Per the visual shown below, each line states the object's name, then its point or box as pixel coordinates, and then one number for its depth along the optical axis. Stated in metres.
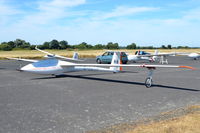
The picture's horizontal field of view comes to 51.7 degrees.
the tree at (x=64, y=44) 132.12
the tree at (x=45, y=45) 119.52
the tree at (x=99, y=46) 149.12
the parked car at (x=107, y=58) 29.76
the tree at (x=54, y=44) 125.00
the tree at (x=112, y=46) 152.73
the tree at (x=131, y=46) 165.25
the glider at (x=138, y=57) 32.81
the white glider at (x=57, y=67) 14.03
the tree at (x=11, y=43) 129.43
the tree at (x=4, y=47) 105.84
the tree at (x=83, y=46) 148.24
